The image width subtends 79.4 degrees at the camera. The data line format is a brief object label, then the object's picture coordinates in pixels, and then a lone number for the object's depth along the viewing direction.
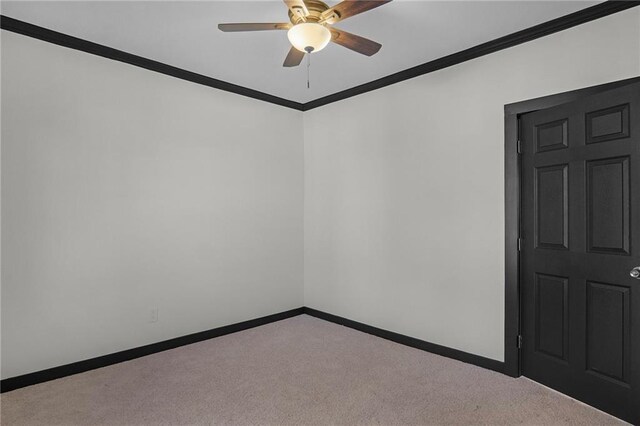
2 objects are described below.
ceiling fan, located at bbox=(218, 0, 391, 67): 2.10
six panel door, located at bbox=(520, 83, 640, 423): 2.34
